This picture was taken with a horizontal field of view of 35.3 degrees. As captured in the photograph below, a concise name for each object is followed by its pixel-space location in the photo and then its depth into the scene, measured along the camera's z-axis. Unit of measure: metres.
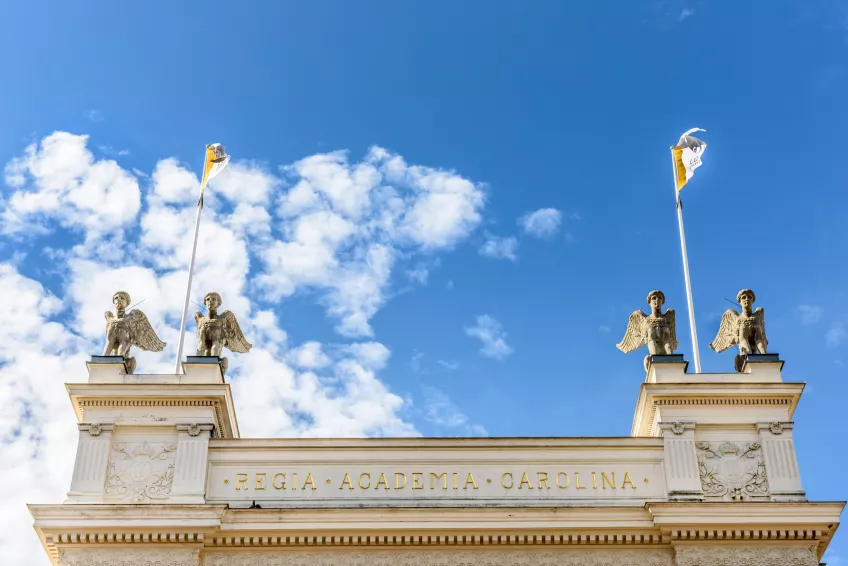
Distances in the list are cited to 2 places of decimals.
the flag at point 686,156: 35.78
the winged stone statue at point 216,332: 31.59
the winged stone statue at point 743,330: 30.95
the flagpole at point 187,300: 31.68
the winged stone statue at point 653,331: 31.20
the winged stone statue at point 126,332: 31.33
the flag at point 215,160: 36.31
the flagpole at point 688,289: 31.73
